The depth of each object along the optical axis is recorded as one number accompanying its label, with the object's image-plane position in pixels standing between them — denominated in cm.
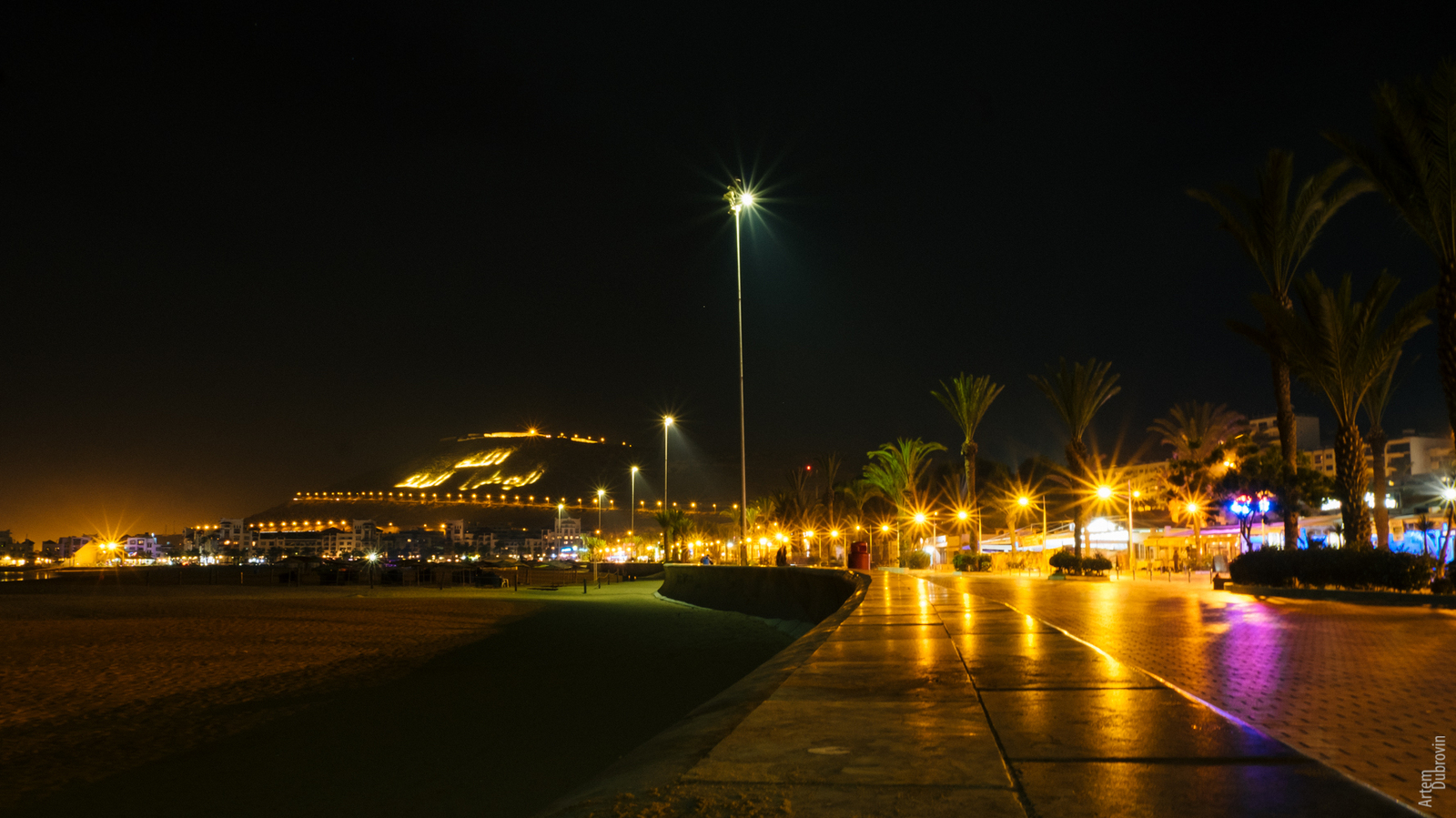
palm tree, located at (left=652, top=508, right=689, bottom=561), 7151
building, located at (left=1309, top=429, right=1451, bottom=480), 10314
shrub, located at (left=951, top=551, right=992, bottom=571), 4288
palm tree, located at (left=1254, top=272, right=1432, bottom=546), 2216
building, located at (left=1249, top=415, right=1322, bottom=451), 11904
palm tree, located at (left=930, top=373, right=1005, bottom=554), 4781
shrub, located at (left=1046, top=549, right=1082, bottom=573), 3581
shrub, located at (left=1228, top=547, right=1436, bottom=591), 1898
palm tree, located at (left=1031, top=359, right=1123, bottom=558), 3984
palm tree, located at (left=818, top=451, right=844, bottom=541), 6962
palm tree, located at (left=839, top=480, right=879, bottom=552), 7272
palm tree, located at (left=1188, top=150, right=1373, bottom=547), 2428
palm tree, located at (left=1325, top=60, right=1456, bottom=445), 1792
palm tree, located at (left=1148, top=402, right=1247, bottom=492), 5722
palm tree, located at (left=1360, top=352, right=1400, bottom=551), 2977
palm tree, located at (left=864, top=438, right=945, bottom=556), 5509
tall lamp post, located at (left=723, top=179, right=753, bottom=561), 2561
